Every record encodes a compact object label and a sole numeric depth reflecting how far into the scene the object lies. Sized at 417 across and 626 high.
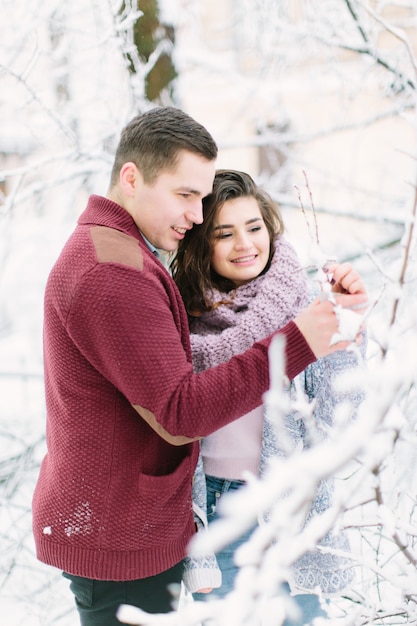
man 1.35
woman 1.79
